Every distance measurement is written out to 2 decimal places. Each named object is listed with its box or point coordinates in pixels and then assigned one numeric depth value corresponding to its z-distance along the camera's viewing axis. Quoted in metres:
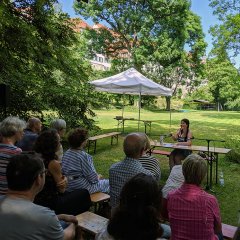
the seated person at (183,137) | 5.13
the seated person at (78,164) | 2.88
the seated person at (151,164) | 2.86
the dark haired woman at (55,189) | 2.38
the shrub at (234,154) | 6.37
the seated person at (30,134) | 3.75
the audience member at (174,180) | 2.63
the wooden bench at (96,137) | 7.12
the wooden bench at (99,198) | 2.89
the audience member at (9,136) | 2.39
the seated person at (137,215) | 1.21
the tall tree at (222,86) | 40.03
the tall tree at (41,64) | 6.02
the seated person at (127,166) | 2.40
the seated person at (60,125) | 4.01
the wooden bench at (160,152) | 5.49
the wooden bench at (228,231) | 2.18
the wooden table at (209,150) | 4.64
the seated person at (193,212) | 1.85
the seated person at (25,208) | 1.42
